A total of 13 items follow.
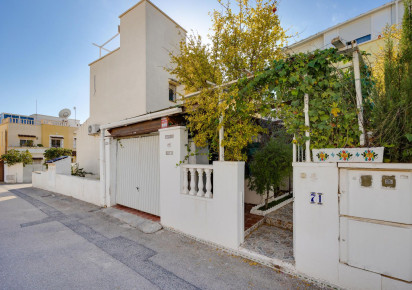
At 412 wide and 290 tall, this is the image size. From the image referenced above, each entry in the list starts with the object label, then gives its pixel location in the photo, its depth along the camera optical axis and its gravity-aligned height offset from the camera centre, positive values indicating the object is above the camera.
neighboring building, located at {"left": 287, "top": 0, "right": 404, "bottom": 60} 10.40 +7.13
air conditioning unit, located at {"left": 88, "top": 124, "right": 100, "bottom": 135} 10.91 +0.97
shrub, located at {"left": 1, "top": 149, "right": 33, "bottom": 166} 18.08 -1.04
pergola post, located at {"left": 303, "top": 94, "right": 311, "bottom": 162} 3.11 +0.26
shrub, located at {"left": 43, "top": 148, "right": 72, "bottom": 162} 20.02 -0.72
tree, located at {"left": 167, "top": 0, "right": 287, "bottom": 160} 6.64 +3.50
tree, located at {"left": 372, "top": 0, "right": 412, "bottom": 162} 2.50 +0.58
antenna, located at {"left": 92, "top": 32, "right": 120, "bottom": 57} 13.32 +6.88
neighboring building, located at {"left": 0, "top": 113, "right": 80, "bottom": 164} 21.30 +1.40
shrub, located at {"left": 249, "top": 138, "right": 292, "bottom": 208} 5.73 -0.66
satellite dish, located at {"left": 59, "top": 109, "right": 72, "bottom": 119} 23.83 +4.14
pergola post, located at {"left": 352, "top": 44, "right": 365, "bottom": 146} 2.78 +0.82
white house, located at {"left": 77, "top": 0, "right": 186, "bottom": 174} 10.63 +4.25
